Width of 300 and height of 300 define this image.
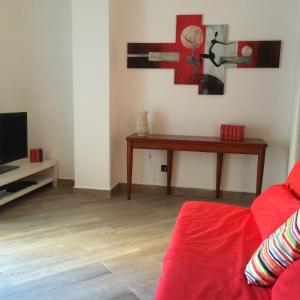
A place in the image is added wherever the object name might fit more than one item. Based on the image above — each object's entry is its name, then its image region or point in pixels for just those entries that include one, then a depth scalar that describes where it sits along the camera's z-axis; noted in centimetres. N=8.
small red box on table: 356
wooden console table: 338
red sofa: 122
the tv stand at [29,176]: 334
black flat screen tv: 356
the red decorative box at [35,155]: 408
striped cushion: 123
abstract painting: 362
